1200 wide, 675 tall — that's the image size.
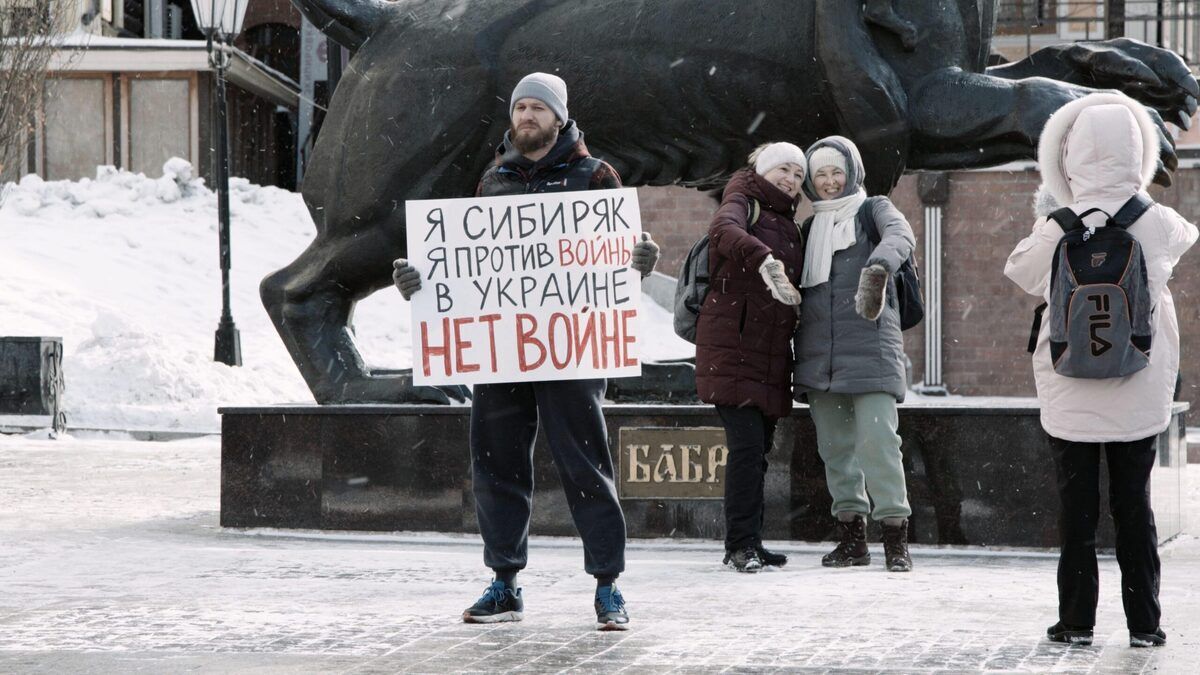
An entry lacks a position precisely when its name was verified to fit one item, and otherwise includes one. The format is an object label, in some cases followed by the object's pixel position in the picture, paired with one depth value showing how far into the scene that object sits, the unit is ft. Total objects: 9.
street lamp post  111.24
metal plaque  47.39
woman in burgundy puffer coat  42.55
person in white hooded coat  31.40
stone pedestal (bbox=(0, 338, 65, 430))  92.84
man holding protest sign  34.30
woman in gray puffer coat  42.32
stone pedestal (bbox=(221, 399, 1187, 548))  45.83
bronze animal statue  46.65
